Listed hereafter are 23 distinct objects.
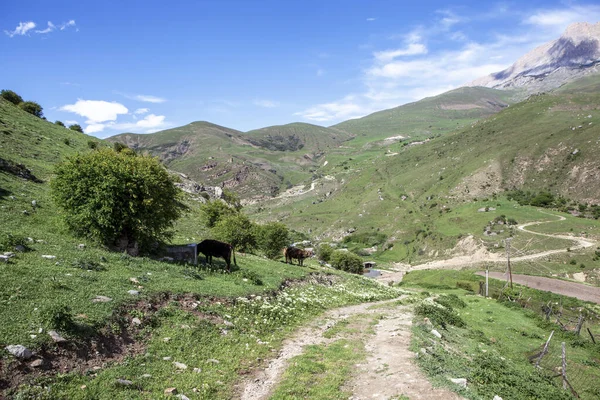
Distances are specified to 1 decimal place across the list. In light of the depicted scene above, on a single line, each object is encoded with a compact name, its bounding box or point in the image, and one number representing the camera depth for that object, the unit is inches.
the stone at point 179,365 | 432.5
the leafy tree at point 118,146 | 2216.2
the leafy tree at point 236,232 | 1510.1
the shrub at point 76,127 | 2876.2
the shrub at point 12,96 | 2425.0
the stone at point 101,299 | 489.1
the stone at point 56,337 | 377.4
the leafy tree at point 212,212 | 1802.4
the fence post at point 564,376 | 639.1
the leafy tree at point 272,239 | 1835.6
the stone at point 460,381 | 435.5
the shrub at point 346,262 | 3061.0
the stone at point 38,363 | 339.7
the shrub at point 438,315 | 910.1
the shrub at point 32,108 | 2433.7
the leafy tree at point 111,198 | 778.8
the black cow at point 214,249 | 946.7
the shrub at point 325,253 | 3321.9
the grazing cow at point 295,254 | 1534.2
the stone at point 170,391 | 372.2
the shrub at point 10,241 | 571.7
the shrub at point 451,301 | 1367.9
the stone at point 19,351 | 335.0
